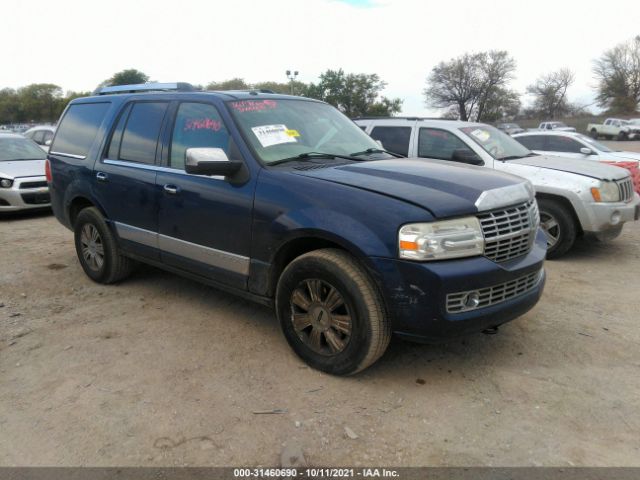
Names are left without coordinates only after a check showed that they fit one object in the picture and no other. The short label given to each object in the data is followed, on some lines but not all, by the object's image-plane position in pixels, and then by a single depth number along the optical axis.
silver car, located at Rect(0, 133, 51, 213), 8.77
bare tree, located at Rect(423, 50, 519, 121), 68.50
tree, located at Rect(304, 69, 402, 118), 62.59
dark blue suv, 2.90
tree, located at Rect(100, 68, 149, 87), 64.64
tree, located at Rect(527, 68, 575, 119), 76.69
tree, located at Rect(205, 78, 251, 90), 61.81
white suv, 5.89
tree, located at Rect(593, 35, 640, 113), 66.38
